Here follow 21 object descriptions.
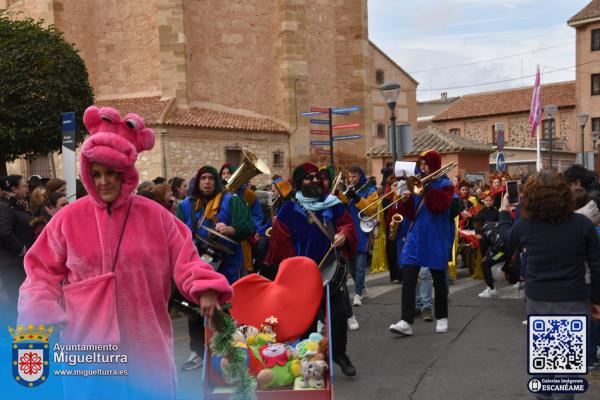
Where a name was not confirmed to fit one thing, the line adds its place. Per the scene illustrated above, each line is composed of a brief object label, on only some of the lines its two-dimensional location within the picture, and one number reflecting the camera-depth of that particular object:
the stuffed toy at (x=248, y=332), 4.52
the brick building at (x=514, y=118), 48.47
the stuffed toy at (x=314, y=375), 4.40
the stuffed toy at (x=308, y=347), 4.57
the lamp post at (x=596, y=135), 32.48
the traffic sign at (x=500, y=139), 18.79
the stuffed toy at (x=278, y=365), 4.43
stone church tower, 26.09
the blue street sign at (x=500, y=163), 18.52
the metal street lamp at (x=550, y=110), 25.75
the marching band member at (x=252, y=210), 7.87
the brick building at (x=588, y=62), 43.34
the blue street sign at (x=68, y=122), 10.33
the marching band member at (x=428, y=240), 7.02
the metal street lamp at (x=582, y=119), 27.27
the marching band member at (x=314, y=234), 5.71
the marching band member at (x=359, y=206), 9.05
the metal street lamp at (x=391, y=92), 14.32
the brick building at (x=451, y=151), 25.31
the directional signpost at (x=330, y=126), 18.98
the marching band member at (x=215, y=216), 6.27
